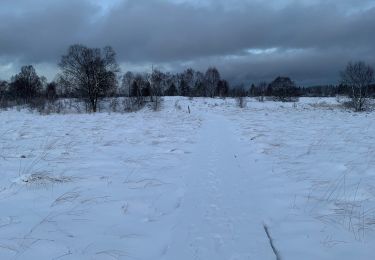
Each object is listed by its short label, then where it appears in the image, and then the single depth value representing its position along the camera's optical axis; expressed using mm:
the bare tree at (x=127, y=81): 76212
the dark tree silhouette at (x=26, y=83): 70062
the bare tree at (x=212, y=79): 95500
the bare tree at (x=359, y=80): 31453
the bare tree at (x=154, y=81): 51703
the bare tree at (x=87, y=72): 42438
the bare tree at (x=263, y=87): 85462
